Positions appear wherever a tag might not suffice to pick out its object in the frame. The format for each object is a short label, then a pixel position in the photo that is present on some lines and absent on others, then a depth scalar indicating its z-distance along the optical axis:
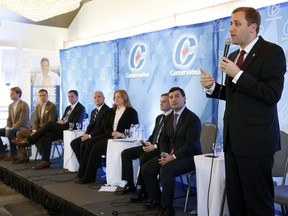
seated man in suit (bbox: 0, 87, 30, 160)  5.85
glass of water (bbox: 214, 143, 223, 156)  3.04
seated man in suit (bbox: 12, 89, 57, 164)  5.57
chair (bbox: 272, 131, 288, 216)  2.84
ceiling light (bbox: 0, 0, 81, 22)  4.73
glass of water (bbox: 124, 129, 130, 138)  4.26
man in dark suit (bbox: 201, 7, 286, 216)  1.76
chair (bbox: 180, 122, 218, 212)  3.63
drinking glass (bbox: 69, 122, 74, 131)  5.09
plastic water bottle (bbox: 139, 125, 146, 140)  4.30
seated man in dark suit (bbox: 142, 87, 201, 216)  3.04
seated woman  4.25
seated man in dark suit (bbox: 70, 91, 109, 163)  4.70
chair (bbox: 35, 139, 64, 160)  5.43
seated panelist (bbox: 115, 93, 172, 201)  3.68
